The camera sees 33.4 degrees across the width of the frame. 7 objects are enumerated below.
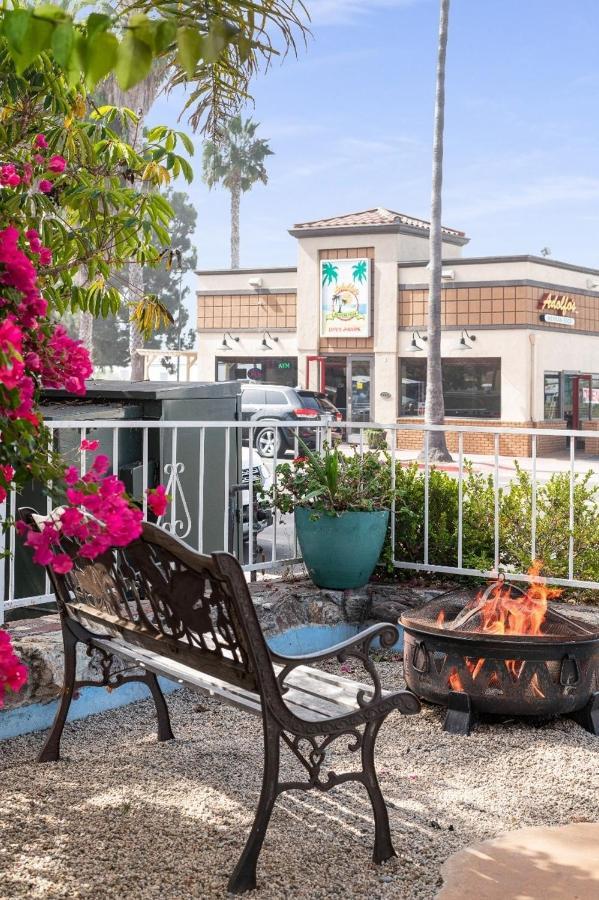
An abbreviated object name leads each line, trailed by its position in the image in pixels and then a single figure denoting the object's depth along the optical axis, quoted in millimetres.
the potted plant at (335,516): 6090
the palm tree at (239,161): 53438
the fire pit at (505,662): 4727
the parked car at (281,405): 22609
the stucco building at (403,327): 30234
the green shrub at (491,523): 6215
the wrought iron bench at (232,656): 3080
